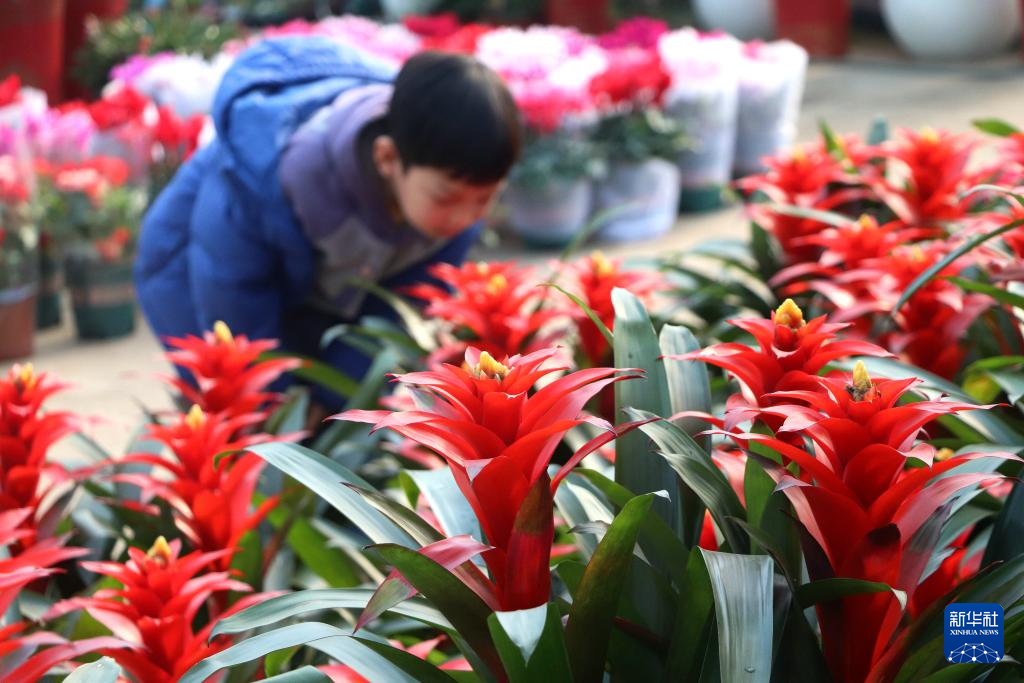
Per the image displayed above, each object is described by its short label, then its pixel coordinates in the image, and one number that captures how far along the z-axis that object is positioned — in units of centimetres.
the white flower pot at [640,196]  574
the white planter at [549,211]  559
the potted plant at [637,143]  572
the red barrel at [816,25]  973
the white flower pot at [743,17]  1043
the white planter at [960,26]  885
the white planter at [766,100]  621
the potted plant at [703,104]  593
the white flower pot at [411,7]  1120
